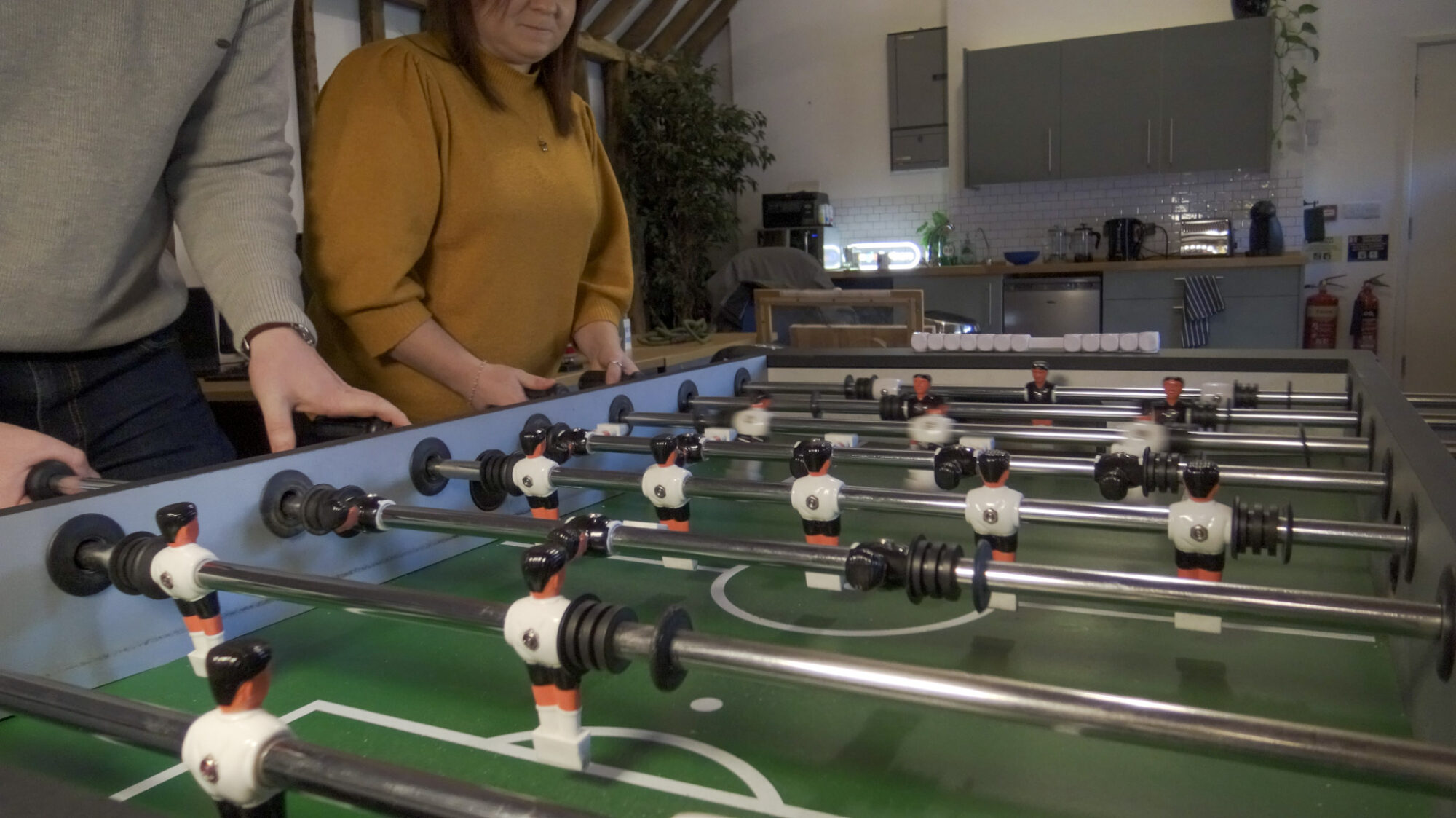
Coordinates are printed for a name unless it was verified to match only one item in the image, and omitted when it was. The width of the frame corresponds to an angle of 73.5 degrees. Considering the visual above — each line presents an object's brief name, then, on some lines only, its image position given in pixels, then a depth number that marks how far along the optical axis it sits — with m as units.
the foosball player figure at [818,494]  0.88
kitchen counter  5.50
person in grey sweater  1.04
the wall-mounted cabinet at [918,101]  6.75
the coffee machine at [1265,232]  5.75
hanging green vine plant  5.80
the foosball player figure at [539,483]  1.02
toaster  5.95
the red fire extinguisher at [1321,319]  5.91
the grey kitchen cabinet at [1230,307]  5.58
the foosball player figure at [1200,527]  0.73
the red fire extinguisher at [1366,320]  5.85
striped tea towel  5.60
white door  5.77
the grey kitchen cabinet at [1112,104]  5.92
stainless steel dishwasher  5.84
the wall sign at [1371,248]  5.95
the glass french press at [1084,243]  6.21
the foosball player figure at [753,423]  1.35
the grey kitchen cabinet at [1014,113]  6.13
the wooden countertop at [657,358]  2.64
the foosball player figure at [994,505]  0.80
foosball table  0.47
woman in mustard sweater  1.43
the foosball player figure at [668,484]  0.94
